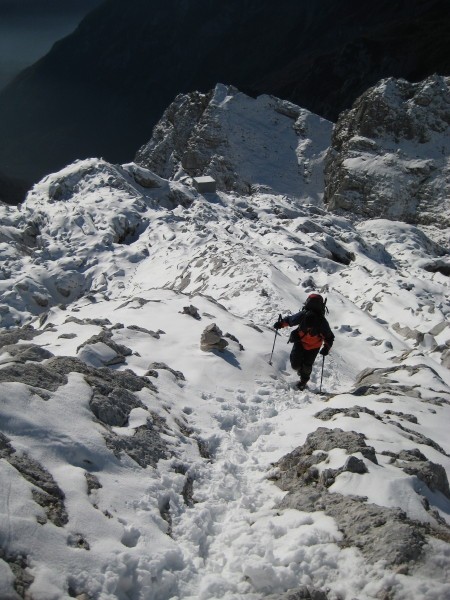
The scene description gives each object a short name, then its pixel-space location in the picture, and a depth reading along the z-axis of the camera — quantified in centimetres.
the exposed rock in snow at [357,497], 561
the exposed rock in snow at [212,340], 1268
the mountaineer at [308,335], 1184
